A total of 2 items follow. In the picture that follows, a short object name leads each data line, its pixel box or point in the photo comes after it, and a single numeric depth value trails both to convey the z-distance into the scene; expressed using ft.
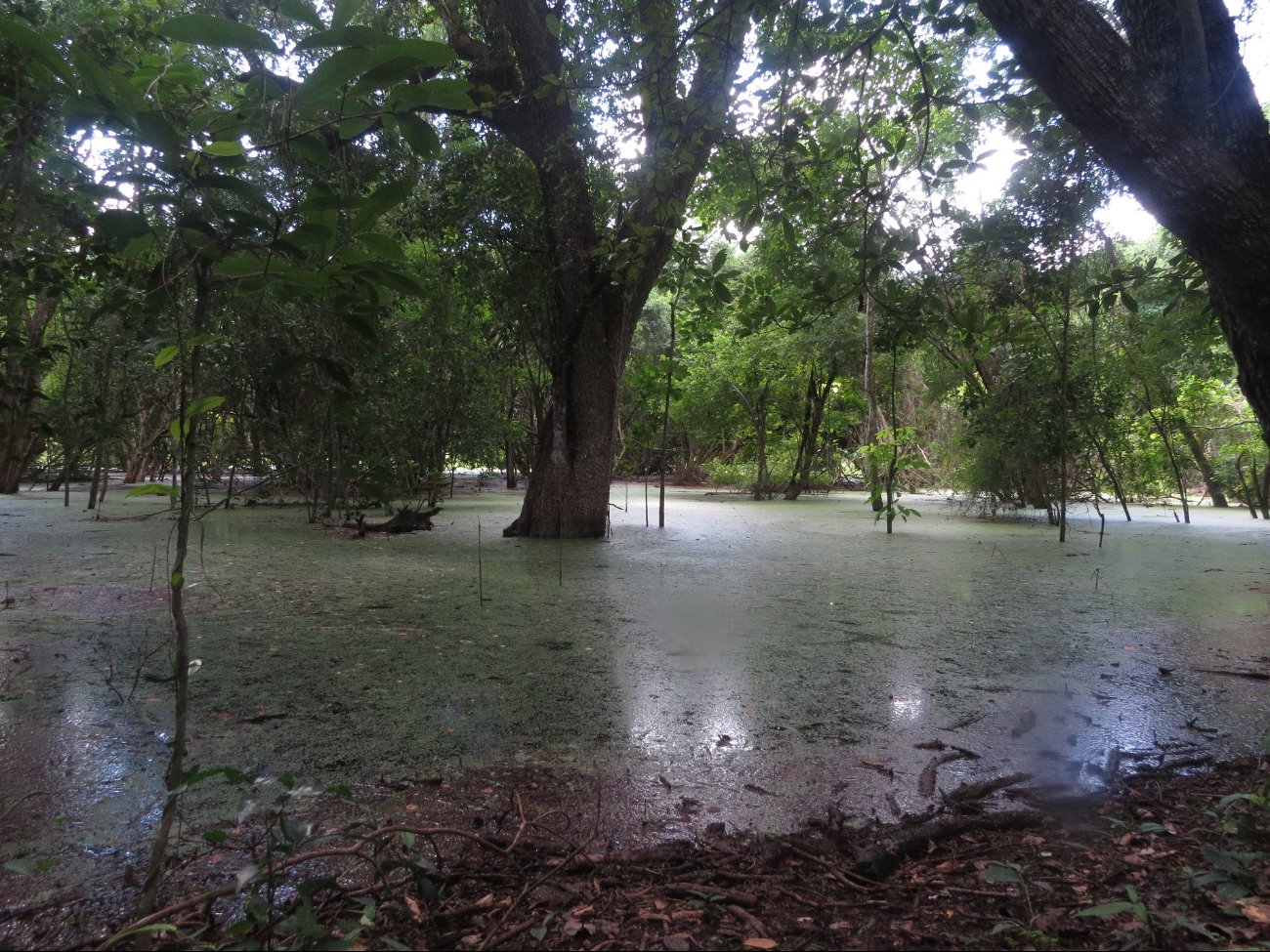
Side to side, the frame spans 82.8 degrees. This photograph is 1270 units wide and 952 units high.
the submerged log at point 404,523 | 18.04
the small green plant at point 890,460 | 19.47
